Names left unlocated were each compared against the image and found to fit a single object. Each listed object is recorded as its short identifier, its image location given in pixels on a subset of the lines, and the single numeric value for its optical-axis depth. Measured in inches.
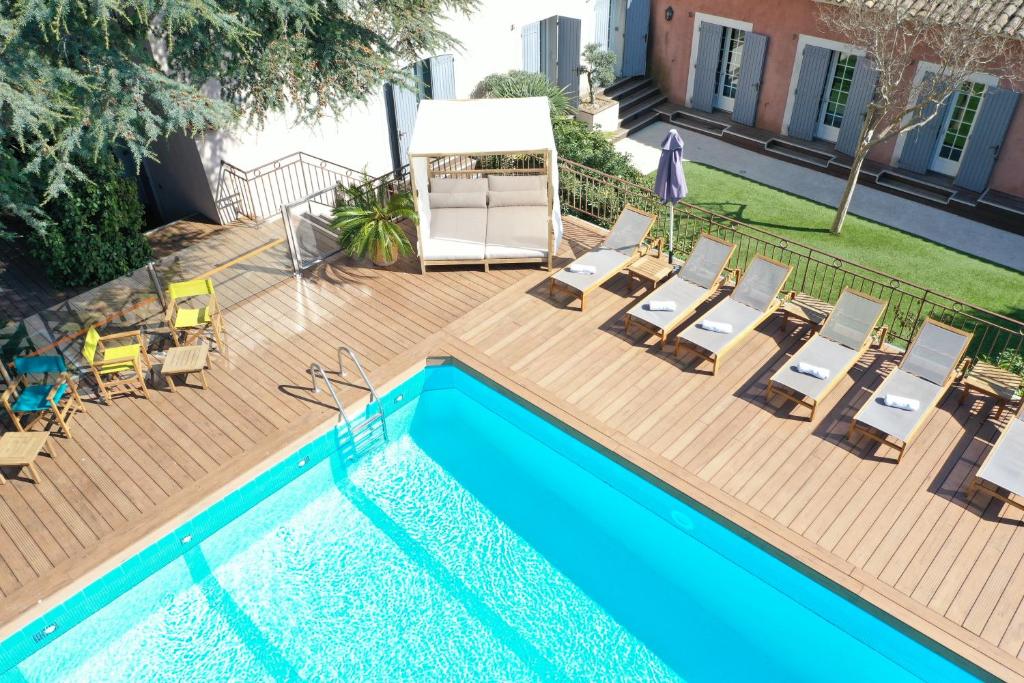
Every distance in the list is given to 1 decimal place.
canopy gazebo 473.1
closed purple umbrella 466.3
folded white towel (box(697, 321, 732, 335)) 427.2
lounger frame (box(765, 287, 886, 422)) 393.1
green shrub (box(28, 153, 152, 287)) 480.4
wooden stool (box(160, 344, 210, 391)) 415.8
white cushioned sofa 508.4
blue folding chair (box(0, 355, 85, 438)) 388.5
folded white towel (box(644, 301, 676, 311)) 447.5
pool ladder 403.9
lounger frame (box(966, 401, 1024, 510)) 339.3
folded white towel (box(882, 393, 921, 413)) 373.4
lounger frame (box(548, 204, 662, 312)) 474.6
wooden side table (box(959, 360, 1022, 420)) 384.5
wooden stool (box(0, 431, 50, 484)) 364.2
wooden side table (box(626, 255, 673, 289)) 480.1
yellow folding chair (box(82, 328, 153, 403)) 411.2
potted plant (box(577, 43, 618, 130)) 764.6
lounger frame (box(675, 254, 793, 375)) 423.6
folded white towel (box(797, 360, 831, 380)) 394.3
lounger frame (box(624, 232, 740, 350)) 442.9
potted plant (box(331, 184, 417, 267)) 507.8
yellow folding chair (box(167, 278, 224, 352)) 439.8
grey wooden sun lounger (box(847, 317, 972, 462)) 369.4
